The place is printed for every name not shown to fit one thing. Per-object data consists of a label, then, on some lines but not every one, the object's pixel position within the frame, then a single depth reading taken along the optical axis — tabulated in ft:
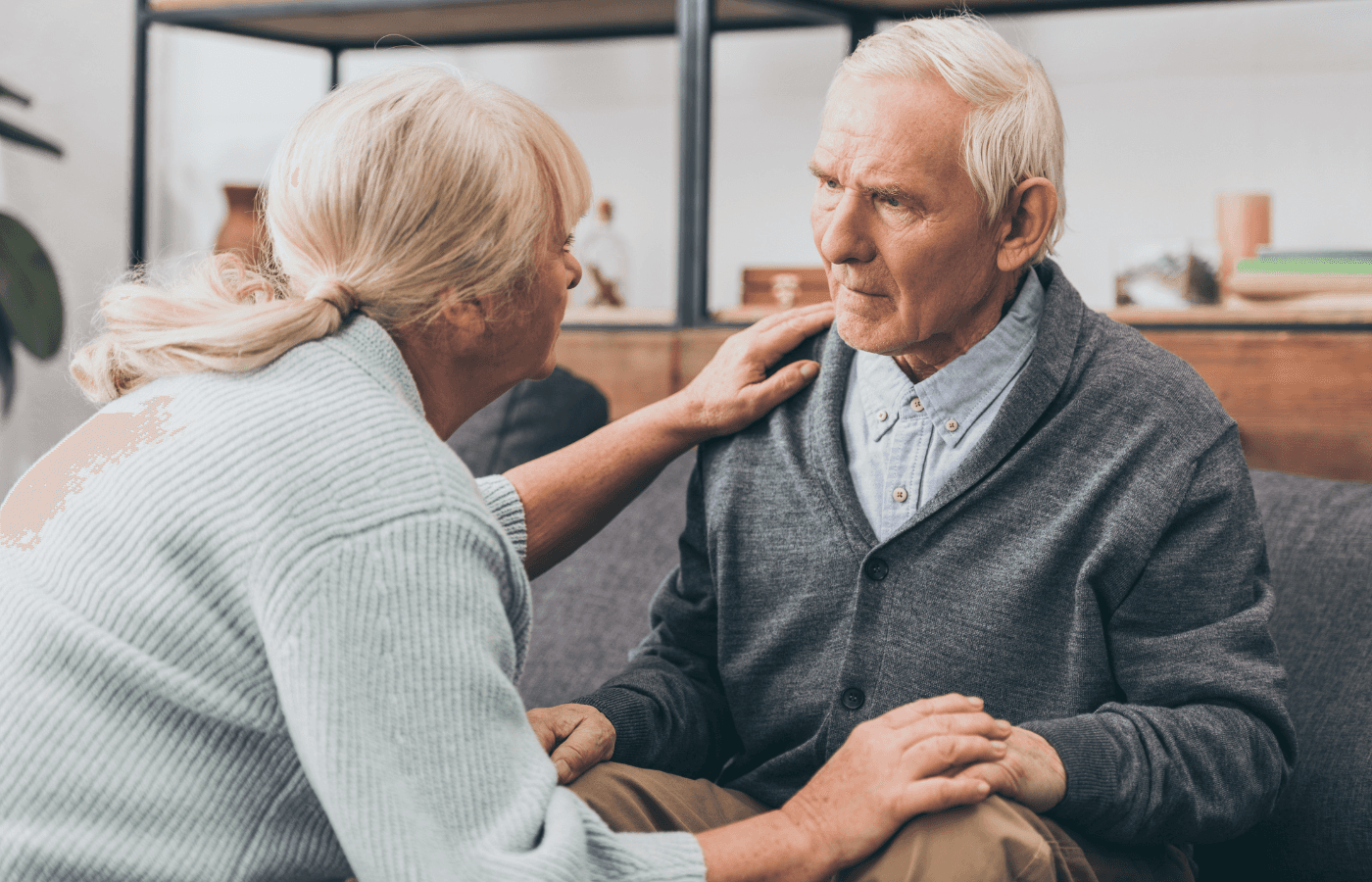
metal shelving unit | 7.06
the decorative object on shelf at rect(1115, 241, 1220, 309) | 6.49
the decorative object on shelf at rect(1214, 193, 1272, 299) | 6.57
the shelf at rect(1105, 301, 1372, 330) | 5.74
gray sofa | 4.27
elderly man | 3.53
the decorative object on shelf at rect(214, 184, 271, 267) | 9.32
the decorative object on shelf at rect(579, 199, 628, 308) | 9.10
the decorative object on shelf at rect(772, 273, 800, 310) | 7.26
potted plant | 8.96
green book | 5.92
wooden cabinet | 5.71
